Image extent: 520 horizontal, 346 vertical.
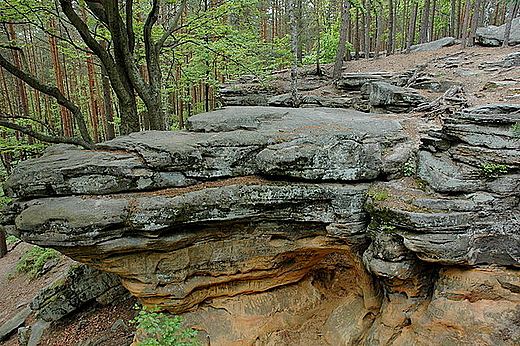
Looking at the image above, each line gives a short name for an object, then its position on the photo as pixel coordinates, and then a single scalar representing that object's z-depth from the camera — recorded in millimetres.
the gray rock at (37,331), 8438
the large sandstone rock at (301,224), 5469
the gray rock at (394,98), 11086
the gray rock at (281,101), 14555
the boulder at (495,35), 17969
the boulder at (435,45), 20922
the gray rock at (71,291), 8672
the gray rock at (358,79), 14984
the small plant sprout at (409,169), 6863
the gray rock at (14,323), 9981
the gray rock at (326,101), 13852
